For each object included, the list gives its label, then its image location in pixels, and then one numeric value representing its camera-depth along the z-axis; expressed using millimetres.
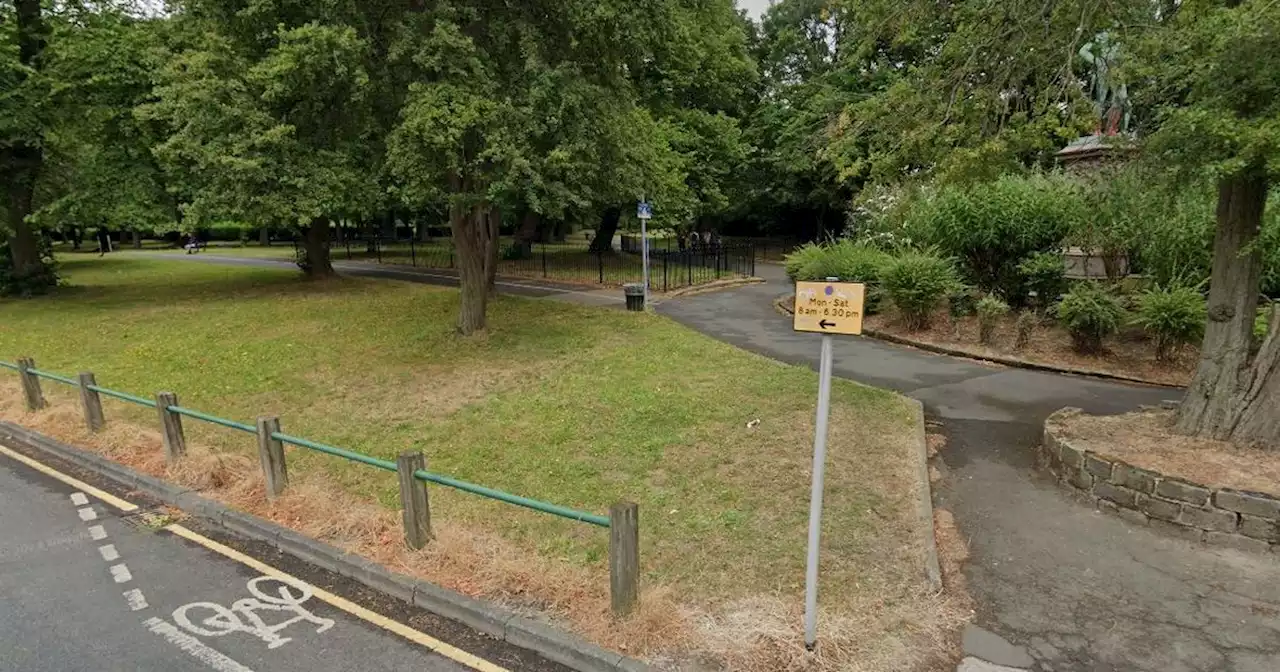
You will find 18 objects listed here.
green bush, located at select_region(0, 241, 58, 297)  19203
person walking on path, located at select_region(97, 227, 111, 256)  42188
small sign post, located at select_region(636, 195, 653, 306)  16184
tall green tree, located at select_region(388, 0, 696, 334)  9562
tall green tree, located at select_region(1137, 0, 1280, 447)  5016
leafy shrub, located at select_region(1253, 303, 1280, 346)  9233
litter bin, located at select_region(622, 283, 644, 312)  15961
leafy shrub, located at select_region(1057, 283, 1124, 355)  10492
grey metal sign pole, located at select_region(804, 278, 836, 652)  3617
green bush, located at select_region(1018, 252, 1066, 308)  12508
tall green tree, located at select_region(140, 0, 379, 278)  9453
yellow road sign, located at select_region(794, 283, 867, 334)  3359
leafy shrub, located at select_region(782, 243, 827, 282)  17027
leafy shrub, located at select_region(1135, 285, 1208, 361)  9812
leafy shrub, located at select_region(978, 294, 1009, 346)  11508
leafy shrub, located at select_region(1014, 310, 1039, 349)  11125
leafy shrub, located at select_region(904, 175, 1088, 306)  12914
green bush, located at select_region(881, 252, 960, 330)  12672
